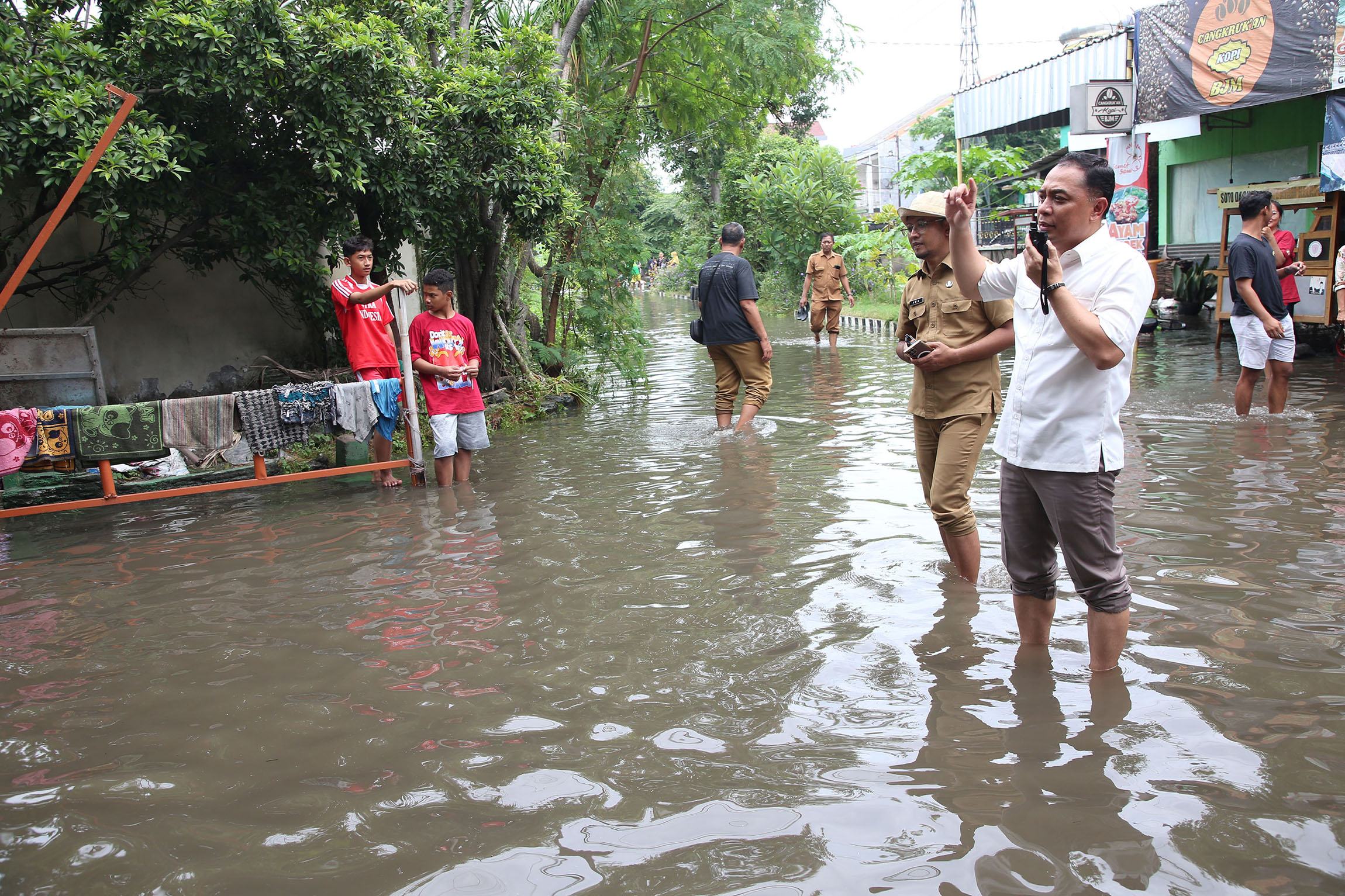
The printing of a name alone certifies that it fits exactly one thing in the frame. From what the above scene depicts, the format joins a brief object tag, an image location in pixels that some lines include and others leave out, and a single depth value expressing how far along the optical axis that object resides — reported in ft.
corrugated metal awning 53.47
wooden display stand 38.22
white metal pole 25.50
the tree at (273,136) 23.71
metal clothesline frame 20.47
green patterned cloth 21.90
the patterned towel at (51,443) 21.62
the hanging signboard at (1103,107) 49.67
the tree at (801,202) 91.76
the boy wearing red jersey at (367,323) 24.52
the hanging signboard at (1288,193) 39.17
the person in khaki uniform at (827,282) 52.47
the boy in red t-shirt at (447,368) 24.35
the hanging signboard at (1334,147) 36.50
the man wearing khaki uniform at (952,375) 14.69
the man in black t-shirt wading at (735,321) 28.76
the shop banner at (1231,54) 37.60
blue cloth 25.52
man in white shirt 10.44
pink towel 21.06
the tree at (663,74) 41.45
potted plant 52.29
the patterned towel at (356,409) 25.18
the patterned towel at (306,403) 24.35
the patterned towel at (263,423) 23.82
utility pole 127.34
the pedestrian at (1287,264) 29.35
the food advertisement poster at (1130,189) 54.49
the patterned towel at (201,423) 23.02
